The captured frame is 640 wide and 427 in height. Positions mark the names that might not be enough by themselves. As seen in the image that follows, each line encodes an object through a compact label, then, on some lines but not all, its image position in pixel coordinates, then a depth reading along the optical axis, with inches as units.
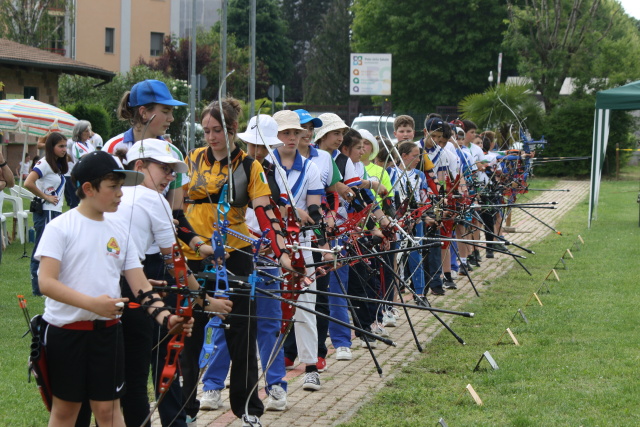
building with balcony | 2183.8
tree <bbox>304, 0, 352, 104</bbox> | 3075.8
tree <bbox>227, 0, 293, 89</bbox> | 3112.7
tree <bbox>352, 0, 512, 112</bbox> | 2017.7
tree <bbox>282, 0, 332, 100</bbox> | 3919.8
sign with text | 2038.6
